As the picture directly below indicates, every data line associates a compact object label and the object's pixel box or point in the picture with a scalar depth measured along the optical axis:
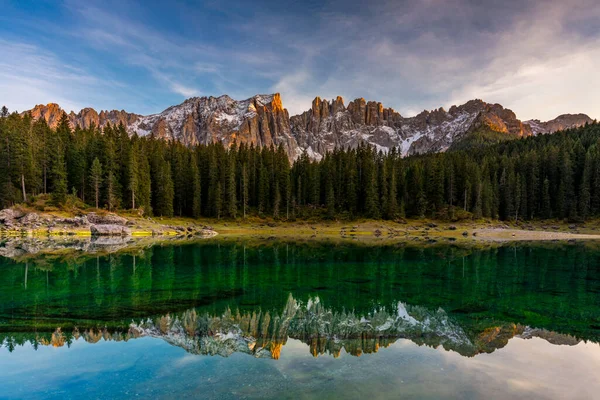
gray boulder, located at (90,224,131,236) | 61.16
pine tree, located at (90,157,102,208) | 69.47
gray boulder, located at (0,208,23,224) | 57.50
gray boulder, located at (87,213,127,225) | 62.84
